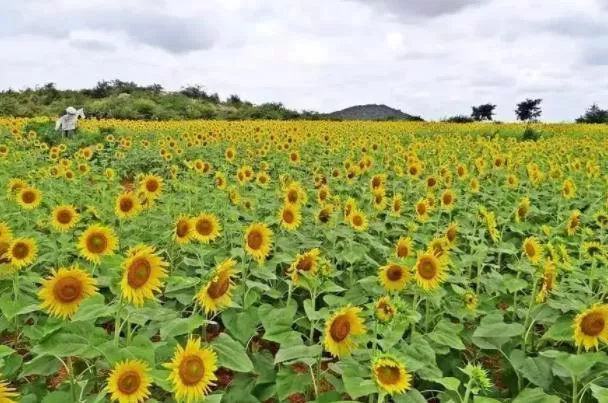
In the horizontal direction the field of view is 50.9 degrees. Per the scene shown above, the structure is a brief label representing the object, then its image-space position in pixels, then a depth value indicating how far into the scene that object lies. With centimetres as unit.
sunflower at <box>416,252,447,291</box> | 293
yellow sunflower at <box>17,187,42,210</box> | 438
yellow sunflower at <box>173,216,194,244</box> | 326
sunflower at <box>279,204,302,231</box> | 400
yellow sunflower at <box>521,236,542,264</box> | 336
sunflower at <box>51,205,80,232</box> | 384
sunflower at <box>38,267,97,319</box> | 235
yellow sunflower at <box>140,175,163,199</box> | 467
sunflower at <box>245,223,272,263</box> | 327
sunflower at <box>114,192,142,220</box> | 406
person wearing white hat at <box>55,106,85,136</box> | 1488
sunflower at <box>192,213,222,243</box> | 348
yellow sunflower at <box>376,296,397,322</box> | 233
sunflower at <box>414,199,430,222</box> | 477
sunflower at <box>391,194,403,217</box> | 493
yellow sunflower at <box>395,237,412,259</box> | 339
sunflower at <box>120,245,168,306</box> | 227
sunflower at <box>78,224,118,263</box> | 288
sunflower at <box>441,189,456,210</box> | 507
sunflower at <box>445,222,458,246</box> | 380
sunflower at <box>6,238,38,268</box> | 297
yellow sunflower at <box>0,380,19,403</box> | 145
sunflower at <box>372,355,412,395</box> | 205
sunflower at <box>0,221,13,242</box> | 304
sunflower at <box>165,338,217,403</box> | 200
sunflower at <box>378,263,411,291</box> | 294
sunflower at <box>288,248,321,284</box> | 292
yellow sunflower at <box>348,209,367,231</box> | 420
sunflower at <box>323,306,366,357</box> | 228
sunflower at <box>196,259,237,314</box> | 243
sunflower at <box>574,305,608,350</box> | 255
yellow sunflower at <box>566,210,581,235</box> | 440
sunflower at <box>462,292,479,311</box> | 318
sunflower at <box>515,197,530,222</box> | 486
